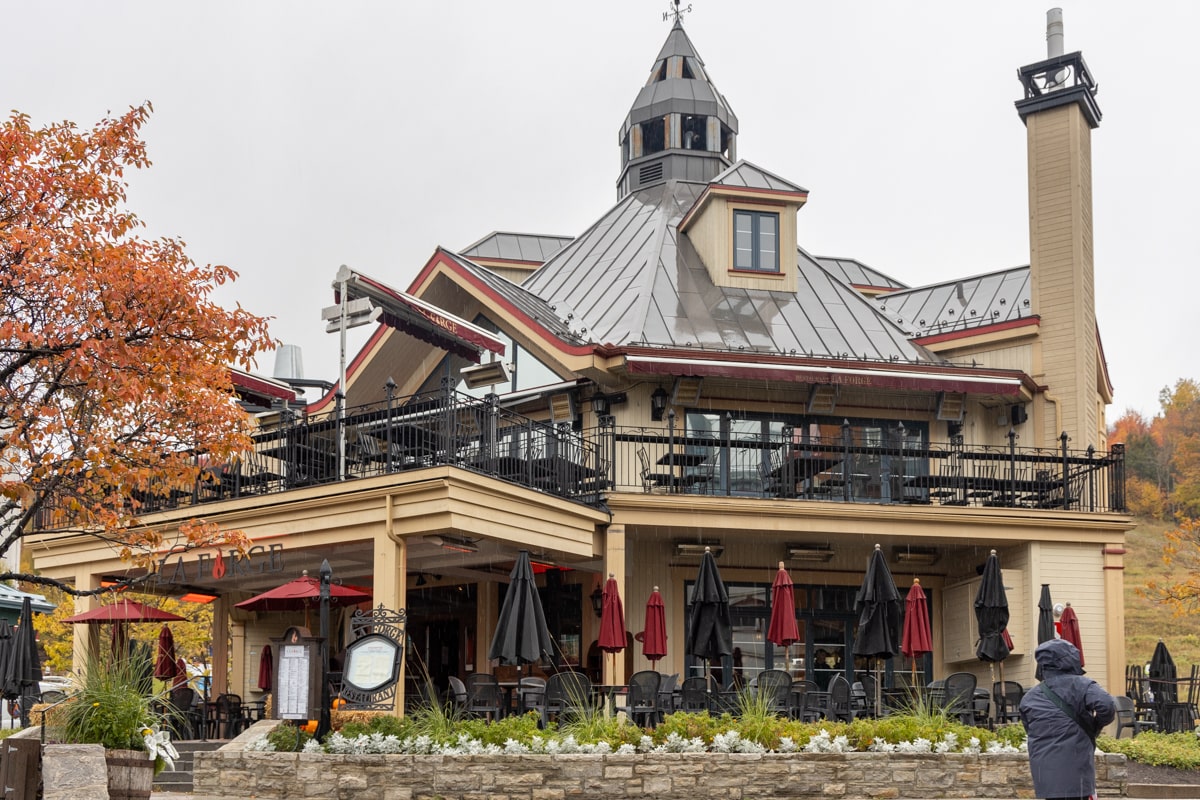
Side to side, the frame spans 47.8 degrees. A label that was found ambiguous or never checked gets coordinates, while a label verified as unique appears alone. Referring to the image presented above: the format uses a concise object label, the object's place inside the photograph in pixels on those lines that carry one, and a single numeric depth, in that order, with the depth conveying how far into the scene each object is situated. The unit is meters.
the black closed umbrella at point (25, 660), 18.31
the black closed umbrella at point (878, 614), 15.72
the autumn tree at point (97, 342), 11.10
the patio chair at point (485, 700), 14.31
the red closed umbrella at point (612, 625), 16.28
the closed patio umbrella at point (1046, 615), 17.47
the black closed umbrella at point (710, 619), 15.84
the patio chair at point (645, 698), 14.51
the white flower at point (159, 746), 10.62
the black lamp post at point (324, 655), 13.25
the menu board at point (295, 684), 13.45
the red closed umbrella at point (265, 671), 21.66
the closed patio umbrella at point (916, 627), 15.85
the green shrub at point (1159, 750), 14.50
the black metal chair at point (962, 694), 14.59
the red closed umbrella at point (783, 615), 16.08
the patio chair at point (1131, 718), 16.39
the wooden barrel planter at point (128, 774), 10.34
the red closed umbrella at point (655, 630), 16.73
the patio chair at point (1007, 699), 15.64
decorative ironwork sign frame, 13.73
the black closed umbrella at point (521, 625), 14.84
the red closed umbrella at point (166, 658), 19.47
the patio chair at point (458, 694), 14.57
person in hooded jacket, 7.82
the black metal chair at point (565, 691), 13.96
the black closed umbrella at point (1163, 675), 18.44
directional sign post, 18.25
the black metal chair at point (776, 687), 14.53
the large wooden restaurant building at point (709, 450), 16.89
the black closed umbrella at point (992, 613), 16.45
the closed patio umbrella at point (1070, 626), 17.36
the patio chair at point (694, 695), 14.72
